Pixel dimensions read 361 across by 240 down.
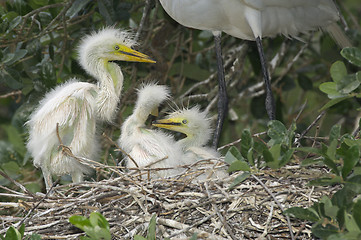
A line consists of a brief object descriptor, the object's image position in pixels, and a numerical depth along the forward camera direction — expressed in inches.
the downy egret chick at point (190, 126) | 246.2
